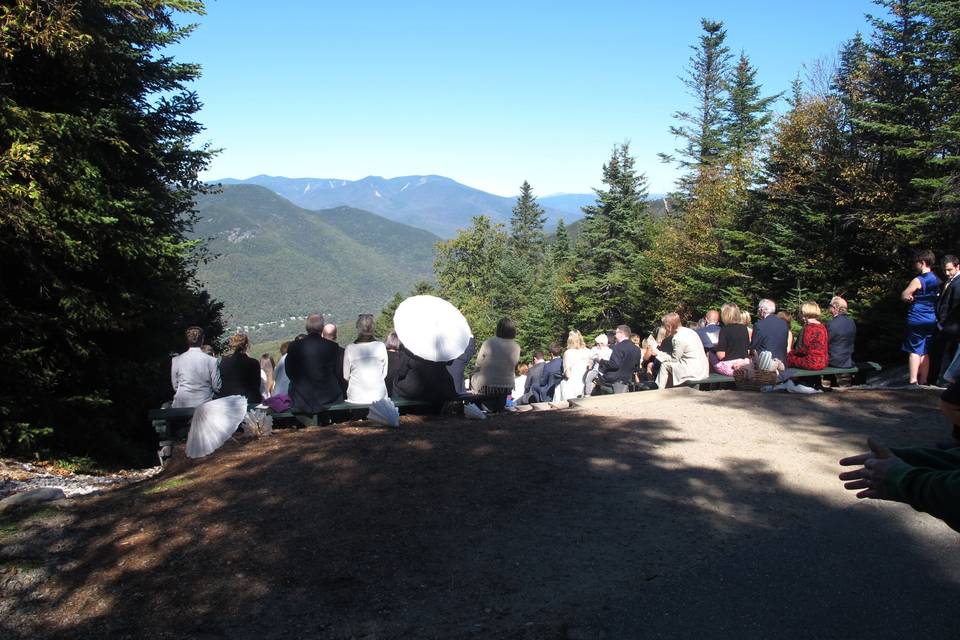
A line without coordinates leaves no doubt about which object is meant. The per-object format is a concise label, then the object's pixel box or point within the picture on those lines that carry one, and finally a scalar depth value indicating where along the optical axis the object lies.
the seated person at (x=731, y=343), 11.05
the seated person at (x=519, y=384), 15.45
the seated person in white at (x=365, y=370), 8.95
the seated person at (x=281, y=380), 9.91
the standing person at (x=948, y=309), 8.49
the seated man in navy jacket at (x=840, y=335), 10.77
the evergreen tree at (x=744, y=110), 53.50
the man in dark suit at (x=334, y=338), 9.28
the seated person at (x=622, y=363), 11.65
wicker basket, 10.35
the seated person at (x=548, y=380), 13.01
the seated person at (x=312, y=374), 8.59
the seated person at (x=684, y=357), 10.97
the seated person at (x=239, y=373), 9.12
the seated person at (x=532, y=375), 13.89
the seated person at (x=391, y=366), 9.75
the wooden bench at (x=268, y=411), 8.63
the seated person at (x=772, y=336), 10.66
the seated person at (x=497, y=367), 10.23
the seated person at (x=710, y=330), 12.68
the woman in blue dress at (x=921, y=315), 9.56
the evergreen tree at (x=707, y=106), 55.16
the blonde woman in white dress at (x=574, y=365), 11.99
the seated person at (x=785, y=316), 11.06
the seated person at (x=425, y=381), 9.05
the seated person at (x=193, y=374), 9.17
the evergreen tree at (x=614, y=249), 47.03
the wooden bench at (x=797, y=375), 10.74
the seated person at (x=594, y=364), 12.30
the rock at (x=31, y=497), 5.91
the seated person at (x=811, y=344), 10.54
